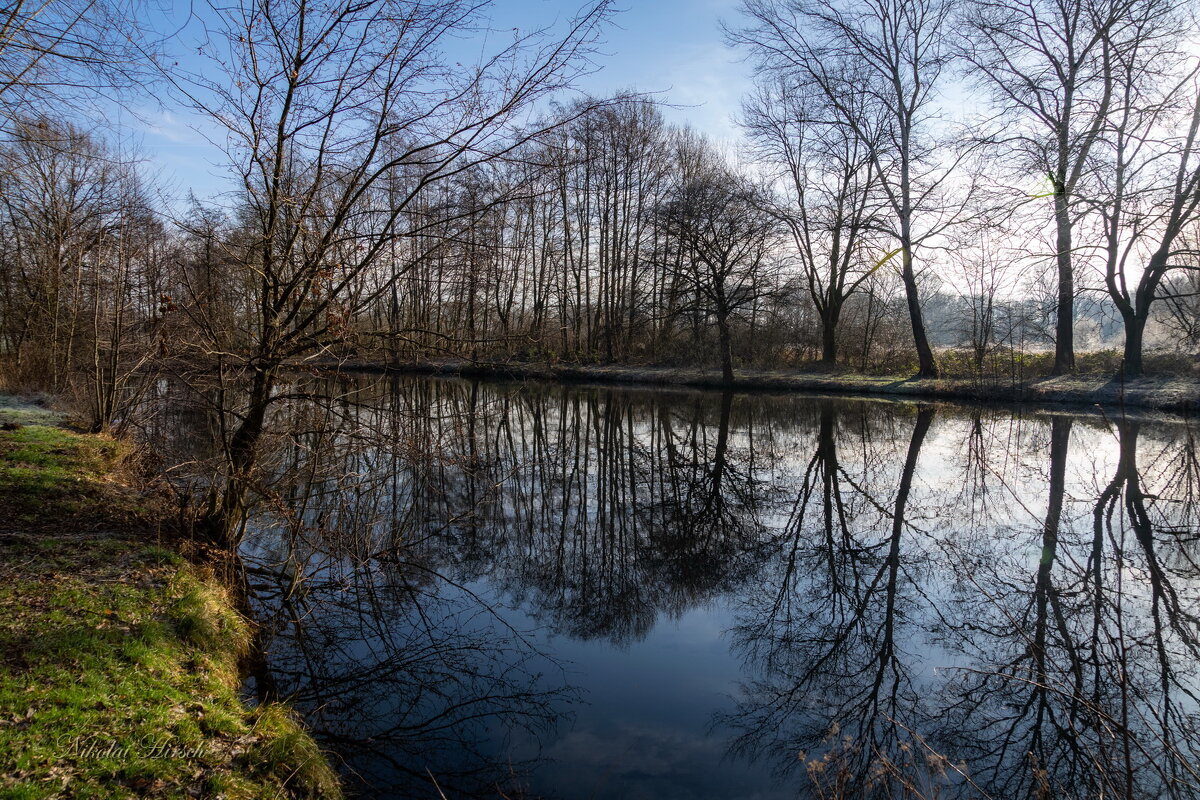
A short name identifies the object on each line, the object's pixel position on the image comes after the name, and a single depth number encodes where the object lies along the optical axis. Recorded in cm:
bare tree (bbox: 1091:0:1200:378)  1681
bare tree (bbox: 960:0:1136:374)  1711
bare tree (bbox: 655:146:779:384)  2294
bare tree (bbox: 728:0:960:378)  2280
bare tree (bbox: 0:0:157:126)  512
